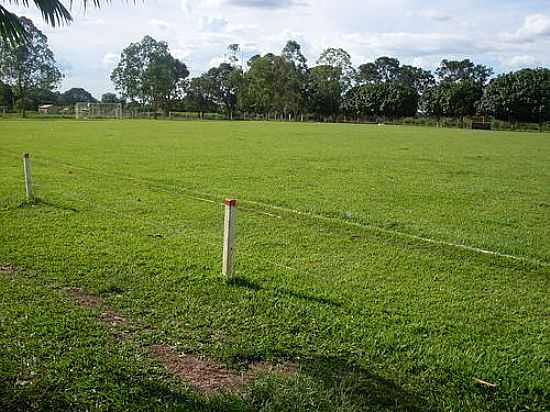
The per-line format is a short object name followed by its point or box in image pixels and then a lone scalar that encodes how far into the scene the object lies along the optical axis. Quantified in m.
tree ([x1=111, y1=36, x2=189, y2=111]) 94.56
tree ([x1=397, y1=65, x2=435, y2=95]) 113.06
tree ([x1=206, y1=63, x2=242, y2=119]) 100.94
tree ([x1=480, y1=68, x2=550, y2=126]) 73.12
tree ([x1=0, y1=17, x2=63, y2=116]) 64.19
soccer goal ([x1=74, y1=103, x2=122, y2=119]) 75.00
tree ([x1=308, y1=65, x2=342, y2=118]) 95.31
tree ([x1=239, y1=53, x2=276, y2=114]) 95.25
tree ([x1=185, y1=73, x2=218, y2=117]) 100.81
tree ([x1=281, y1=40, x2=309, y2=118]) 95.50
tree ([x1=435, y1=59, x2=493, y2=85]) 113.43
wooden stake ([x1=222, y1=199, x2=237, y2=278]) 5.91
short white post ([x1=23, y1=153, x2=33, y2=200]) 10.03
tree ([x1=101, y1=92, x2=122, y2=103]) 101.19
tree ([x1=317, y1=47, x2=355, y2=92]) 101.00
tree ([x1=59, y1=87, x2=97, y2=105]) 112.74
